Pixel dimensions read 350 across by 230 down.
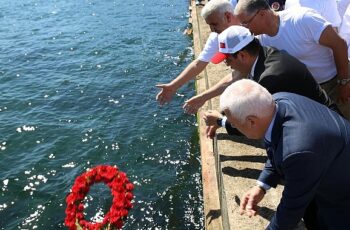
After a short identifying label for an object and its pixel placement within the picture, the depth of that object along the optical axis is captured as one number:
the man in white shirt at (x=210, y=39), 5.12
